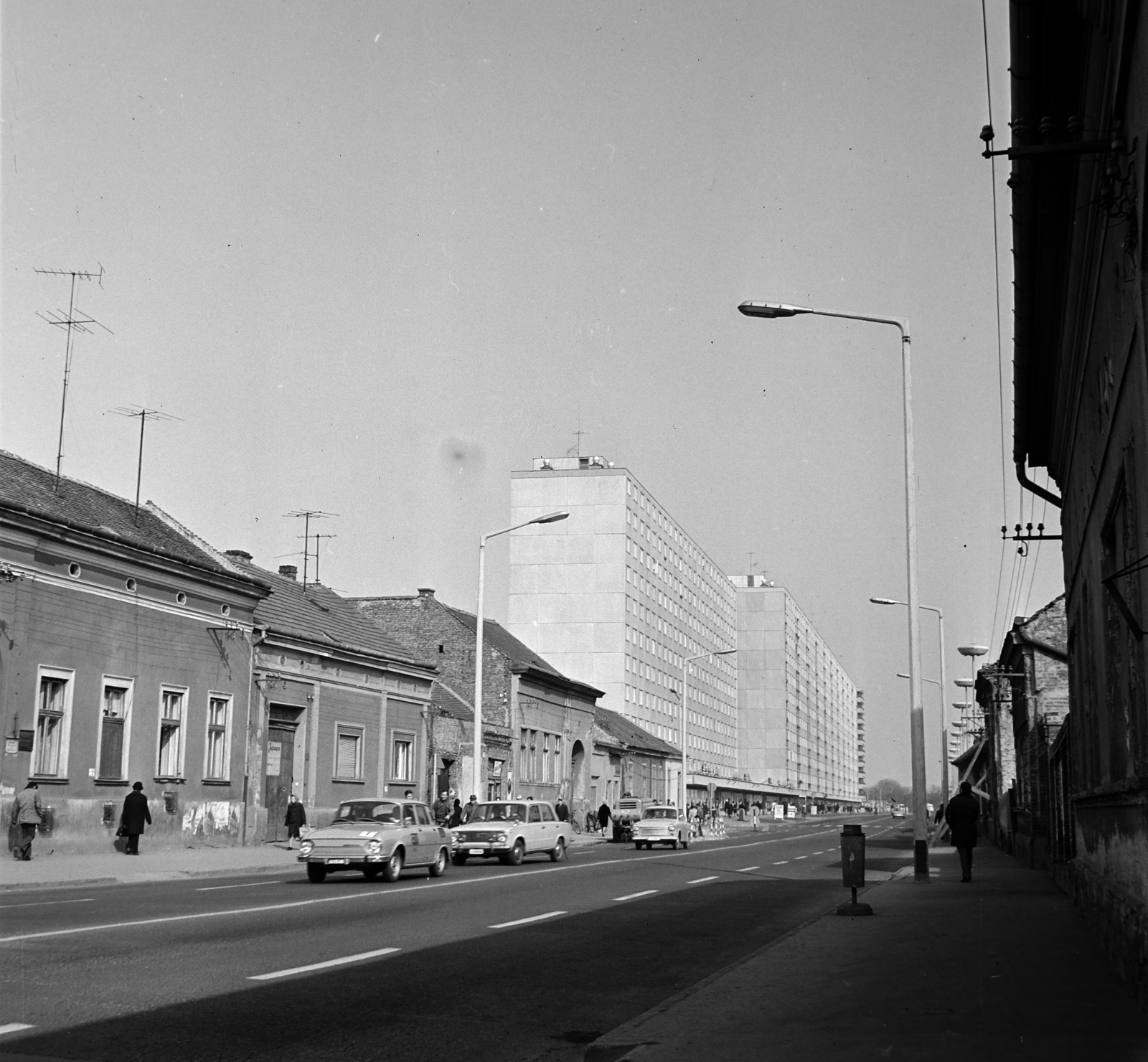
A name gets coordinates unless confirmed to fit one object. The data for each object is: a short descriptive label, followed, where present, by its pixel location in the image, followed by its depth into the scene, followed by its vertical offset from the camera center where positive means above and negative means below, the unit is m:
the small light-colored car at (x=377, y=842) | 23.69 -1.41
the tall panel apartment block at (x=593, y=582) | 100.81 +13.76
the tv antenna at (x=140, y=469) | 35.88 +7.75
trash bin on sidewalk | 17.03 -1.17
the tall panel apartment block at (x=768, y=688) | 162.38 +9.46
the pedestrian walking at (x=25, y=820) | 25.62 -1.16
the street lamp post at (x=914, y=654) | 23.33 +2.01
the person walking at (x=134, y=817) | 28.48 -1.19
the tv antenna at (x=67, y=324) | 27.83 +9.28
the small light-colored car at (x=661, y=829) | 45.41 -2.10
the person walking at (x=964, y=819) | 25.30 -0.95
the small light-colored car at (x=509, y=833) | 32.44 -1.67
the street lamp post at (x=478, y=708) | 38.53 +1.58
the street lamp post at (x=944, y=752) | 57.88 +0.80
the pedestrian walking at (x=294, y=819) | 35.31 -1.47
